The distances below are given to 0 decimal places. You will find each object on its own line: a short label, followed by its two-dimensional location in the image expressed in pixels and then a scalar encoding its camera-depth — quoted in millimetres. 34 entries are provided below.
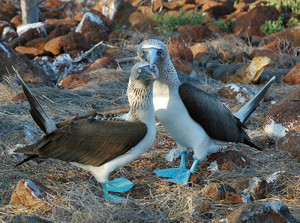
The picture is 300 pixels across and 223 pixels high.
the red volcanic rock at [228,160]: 9128
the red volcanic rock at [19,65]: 14427
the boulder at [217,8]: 25764
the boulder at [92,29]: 20206
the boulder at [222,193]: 7446
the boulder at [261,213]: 6015
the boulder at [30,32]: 19825
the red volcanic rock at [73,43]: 18379
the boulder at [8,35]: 20785
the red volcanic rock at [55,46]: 18409
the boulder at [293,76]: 14630
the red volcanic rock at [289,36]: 18673
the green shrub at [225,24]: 22551
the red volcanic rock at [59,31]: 19889
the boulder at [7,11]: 25015
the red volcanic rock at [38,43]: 19171
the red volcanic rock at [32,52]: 18409
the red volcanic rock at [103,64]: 15554
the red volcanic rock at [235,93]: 13001
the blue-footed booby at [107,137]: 7690
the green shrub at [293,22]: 22447
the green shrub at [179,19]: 22292
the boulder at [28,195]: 7316
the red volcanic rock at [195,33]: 19429
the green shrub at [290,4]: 24606
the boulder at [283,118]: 10659
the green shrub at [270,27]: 20952
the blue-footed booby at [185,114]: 8588
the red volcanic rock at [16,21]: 23251
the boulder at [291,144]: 9661
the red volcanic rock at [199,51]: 17360
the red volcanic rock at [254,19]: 21257
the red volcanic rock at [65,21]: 23053
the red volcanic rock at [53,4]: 29494
